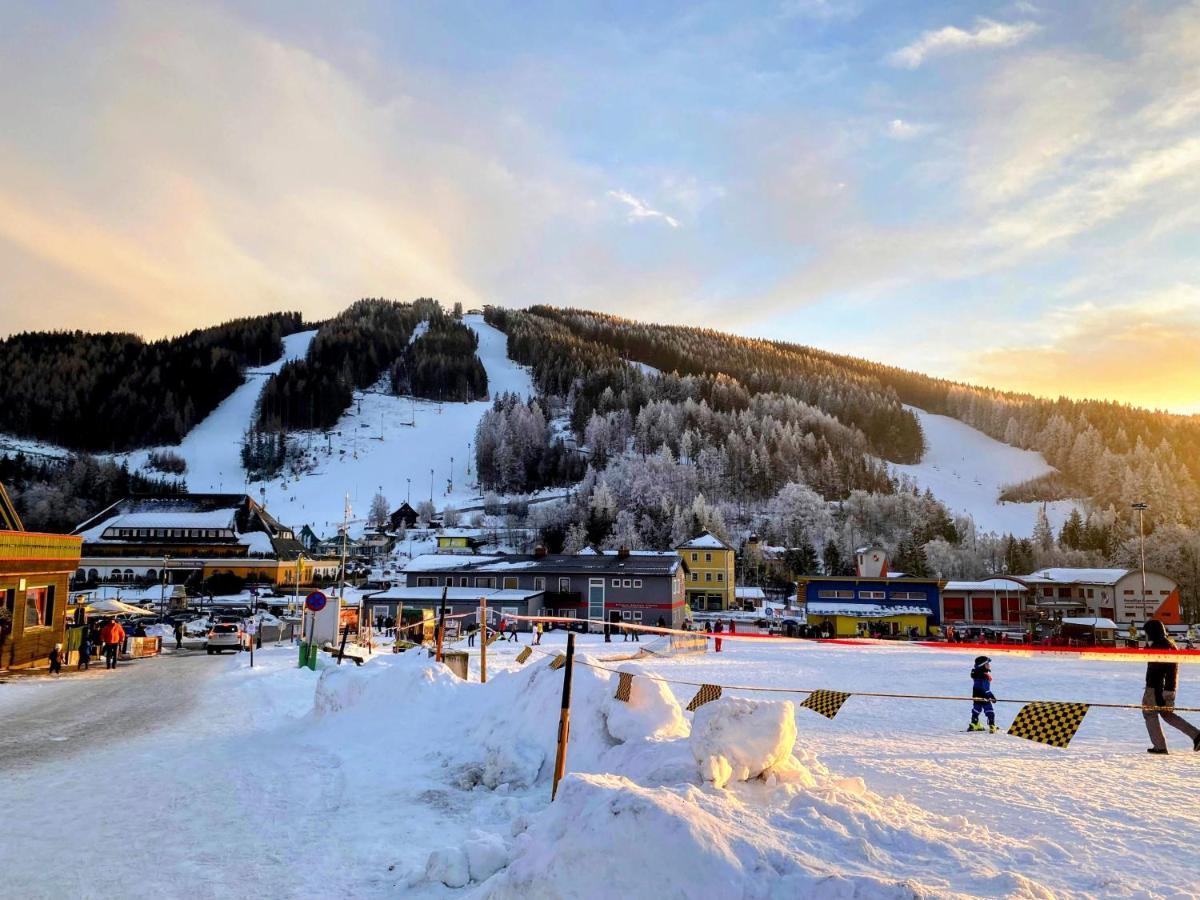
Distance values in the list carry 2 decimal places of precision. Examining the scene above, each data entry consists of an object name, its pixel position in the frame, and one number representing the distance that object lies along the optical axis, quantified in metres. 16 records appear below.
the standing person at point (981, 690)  14.05
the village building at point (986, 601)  74.88
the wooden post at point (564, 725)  7.78
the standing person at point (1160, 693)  11.54
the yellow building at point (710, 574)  79.12
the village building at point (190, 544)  89.56
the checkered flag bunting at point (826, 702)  9.77
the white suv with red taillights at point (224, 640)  33.16
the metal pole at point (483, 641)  15.32
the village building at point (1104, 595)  70.12
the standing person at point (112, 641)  25.17
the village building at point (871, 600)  61.88
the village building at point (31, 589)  22.20
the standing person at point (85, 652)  24.92
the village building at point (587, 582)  58.75
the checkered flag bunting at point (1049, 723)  8.46
